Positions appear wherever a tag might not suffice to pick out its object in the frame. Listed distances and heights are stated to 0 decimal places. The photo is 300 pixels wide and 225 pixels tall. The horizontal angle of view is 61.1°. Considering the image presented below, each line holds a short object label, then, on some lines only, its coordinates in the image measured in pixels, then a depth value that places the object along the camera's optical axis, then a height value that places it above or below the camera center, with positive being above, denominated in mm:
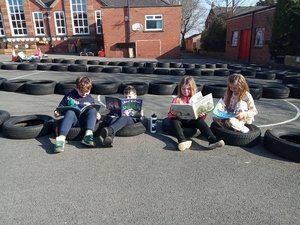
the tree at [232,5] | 43312 +6301
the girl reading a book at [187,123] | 4090 -1326
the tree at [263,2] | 35200 +6525
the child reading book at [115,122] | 4074 -1324
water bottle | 4812 -1482
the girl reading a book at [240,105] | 4266 -1041
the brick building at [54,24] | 31875 +2554
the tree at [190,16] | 55344 +5921
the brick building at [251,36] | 20422 +573
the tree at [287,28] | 16922 +923
